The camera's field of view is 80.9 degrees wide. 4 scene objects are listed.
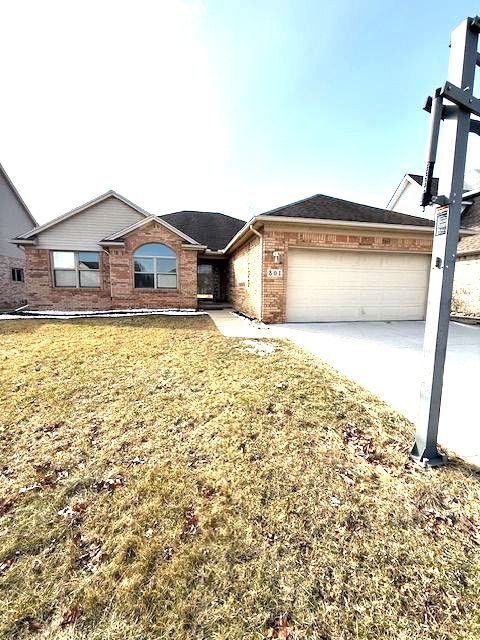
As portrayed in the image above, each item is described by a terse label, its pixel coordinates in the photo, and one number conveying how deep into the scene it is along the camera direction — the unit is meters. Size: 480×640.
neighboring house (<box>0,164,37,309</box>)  16.78
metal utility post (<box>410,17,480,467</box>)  2.17
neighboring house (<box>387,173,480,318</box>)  12.20
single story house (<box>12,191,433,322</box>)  9.31
